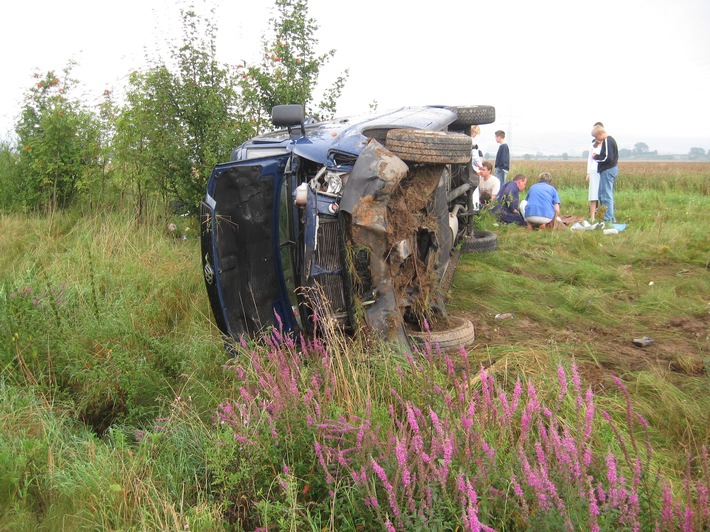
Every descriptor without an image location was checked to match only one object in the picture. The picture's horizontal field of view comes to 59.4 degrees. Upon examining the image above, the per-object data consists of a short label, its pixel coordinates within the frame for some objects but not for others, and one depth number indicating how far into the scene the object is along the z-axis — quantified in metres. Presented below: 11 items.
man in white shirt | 10.68
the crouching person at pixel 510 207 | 10.70
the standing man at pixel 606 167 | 11.22
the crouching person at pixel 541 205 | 10.05
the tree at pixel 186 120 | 7.89
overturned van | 4.38
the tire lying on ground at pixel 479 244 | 7.89
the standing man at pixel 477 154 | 9.91
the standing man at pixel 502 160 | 12.60
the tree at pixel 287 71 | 8.52
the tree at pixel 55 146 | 9.25
